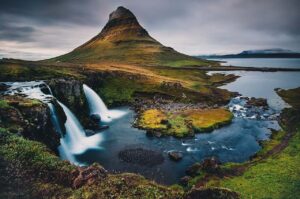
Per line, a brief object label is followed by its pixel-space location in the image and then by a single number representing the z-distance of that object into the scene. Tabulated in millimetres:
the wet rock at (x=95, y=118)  69312
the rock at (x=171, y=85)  107250
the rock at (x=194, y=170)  39725
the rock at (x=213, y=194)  20125
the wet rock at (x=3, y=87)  59397
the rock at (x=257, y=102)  89644
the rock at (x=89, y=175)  22453
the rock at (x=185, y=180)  37581
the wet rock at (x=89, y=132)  58031
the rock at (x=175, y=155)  45531
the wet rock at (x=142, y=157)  44156
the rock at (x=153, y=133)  56900
